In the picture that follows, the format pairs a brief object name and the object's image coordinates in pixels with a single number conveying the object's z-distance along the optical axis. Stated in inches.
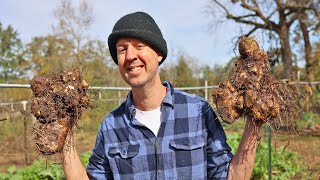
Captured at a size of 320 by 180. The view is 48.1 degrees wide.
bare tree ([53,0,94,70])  730.8
